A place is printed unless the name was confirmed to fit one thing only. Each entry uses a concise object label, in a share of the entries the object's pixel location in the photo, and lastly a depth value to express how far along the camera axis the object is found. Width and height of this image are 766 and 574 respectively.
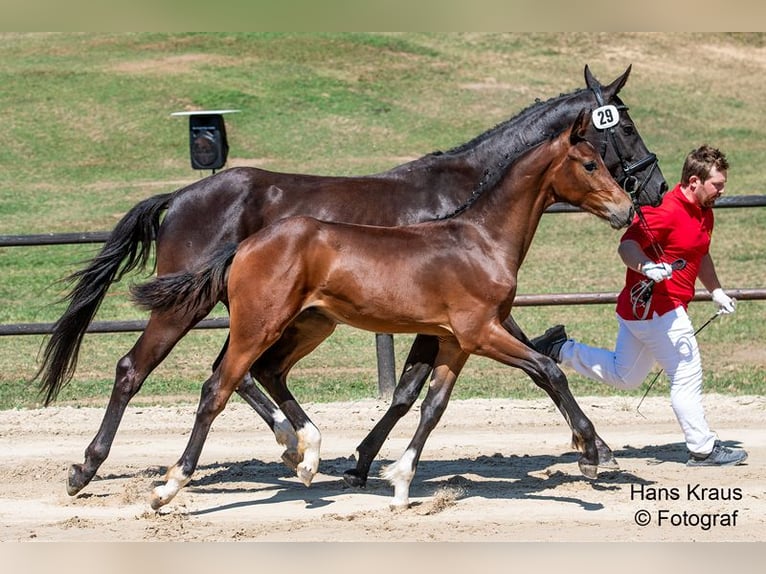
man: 12.96
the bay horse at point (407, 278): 11.77
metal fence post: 17.70
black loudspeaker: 34.37
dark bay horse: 13.09
